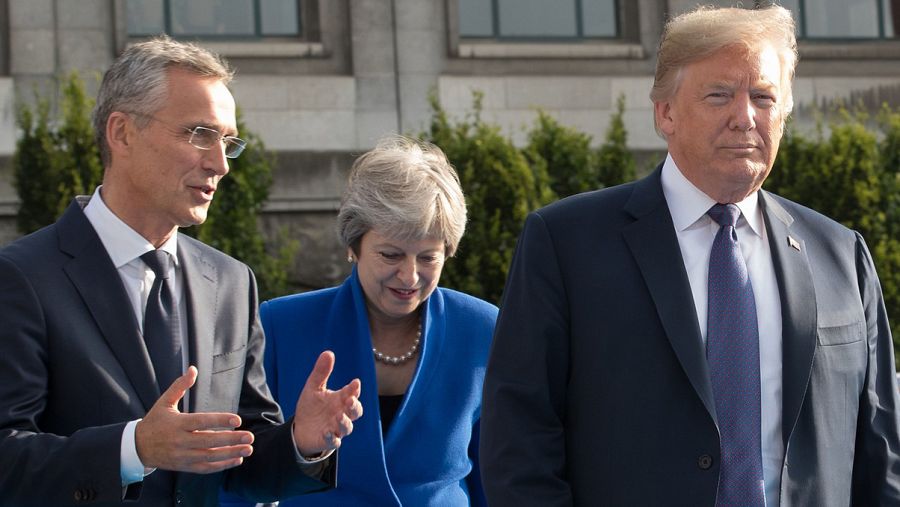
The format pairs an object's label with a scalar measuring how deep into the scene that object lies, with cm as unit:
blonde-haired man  346
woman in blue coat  463
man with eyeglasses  332
